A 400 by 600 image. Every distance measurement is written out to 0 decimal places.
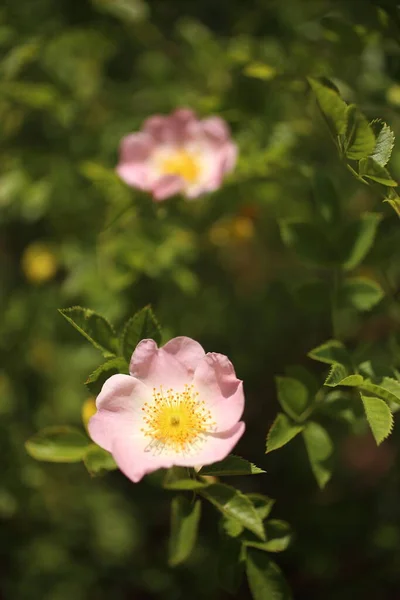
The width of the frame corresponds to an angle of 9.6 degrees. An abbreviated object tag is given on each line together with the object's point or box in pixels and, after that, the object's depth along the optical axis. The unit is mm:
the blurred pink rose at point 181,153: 755
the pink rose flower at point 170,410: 669
